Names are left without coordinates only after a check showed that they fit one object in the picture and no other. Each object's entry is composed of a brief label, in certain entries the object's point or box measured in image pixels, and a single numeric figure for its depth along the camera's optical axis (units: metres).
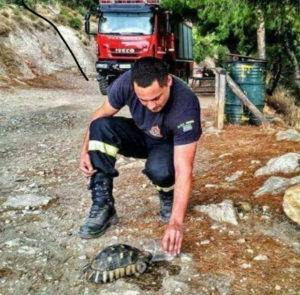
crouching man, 3.00
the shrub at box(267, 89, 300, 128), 11.38
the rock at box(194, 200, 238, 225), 3.76
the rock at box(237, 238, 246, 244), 3.40
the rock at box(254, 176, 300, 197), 4.28
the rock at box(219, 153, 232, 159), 6.00
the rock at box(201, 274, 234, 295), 2.79
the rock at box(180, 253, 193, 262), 3.16
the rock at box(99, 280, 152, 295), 2.77
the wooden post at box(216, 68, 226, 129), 7.91
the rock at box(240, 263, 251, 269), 3.06
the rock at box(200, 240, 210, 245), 3.43
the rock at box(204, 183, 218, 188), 4.73
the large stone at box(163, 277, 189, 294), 2.79
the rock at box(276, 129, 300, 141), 6.43
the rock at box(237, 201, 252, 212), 3.97
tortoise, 2.88
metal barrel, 8.09
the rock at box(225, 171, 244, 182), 4.89
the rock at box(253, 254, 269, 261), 3.15
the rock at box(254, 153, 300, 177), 4.76
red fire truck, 15.10
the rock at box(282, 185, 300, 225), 3.63
